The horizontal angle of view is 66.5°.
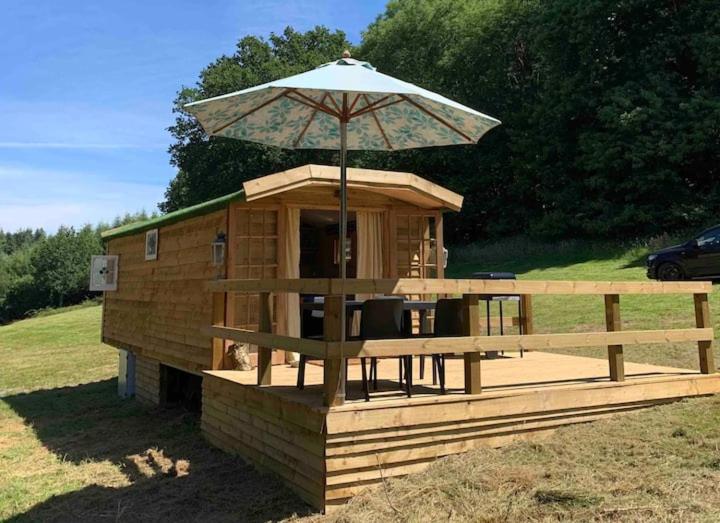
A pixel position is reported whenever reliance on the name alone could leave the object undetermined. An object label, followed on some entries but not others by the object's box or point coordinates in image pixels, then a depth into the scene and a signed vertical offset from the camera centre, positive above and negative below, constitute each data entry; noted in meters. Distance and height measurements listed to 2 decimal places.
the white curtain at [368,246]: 7.39 +0.70
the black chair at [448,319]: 4.54 -0.18
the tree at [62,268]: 43.28 +2.54
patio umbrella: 3.59 +1.42
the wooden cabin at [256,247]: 6.52 +0.70
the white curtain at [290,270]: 6.87 +0.36
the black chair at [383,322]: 4.27 -0.19
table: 5.16 -0.09
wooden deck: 3.76 -0.93
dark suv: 11.94 +0.81
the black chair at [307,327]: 4.53 -0.44
